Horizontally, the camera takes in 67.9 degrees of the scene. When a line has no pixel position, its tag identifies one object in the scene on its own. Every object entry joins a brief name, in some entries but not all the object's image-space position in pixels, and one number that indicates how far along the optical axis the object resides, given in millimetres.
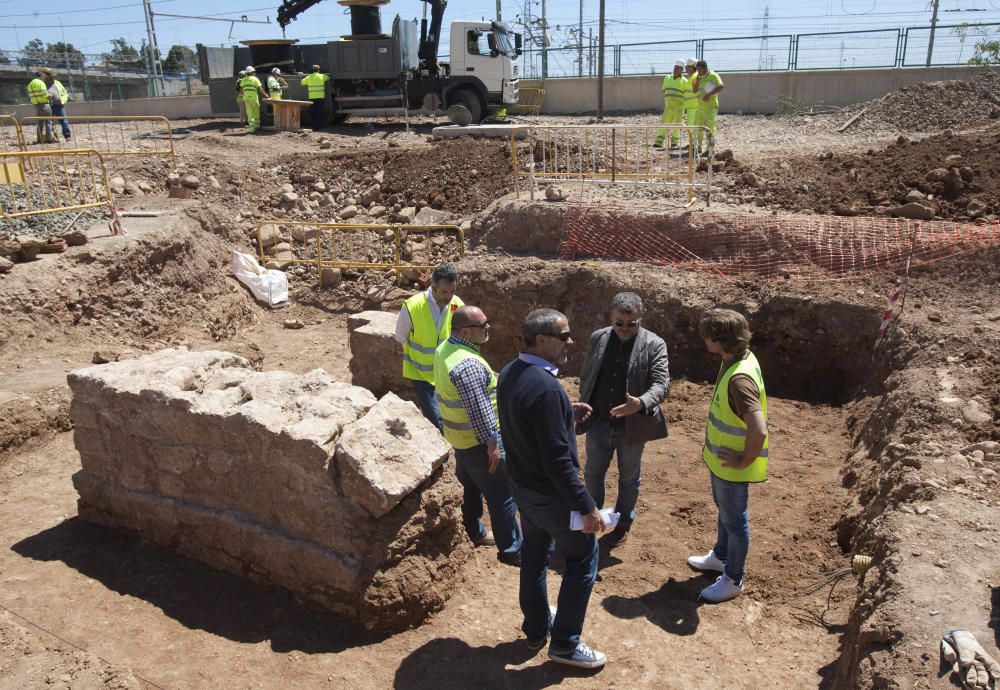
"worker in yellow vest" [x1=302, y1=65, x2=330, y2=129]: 20609
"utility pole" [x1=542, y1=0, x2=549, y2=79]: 26562
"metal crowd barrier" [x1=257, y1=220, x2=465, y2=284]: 12133
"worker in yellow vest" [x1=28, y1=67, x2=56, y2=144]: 17844
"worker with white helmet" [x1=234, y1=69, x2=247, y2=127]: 21041
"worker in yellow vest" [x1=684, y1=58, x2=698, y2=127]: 13328
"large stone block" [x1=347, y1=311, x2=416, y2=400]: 8602
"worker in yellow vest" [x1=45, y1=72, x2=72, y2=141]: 18425
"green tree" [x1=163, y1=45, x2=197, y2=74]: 38497
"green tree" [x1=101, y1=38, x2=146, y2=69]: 35950
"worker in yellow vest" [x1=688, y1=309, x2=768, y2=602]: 4082
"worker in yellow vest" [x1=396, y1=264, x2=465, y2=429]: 5707
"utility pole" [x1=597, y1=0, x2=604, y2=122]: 21391
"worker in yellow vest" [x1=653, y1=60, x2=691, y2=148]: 13674
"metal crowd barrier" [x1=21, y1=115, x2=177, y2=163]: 16891
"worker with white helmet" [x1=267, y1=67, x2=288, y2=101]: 20062
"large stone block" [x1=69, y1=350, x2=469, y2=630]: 4367
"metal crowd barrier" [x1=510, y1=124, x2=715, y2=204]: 10438
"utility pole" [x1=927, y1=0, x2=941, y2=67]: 20969
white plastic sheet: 12234
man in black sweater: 3463
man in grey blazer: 4660
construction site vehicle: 20188
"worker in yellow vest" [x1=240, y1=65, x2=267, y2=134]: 19609
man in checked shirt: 4328
